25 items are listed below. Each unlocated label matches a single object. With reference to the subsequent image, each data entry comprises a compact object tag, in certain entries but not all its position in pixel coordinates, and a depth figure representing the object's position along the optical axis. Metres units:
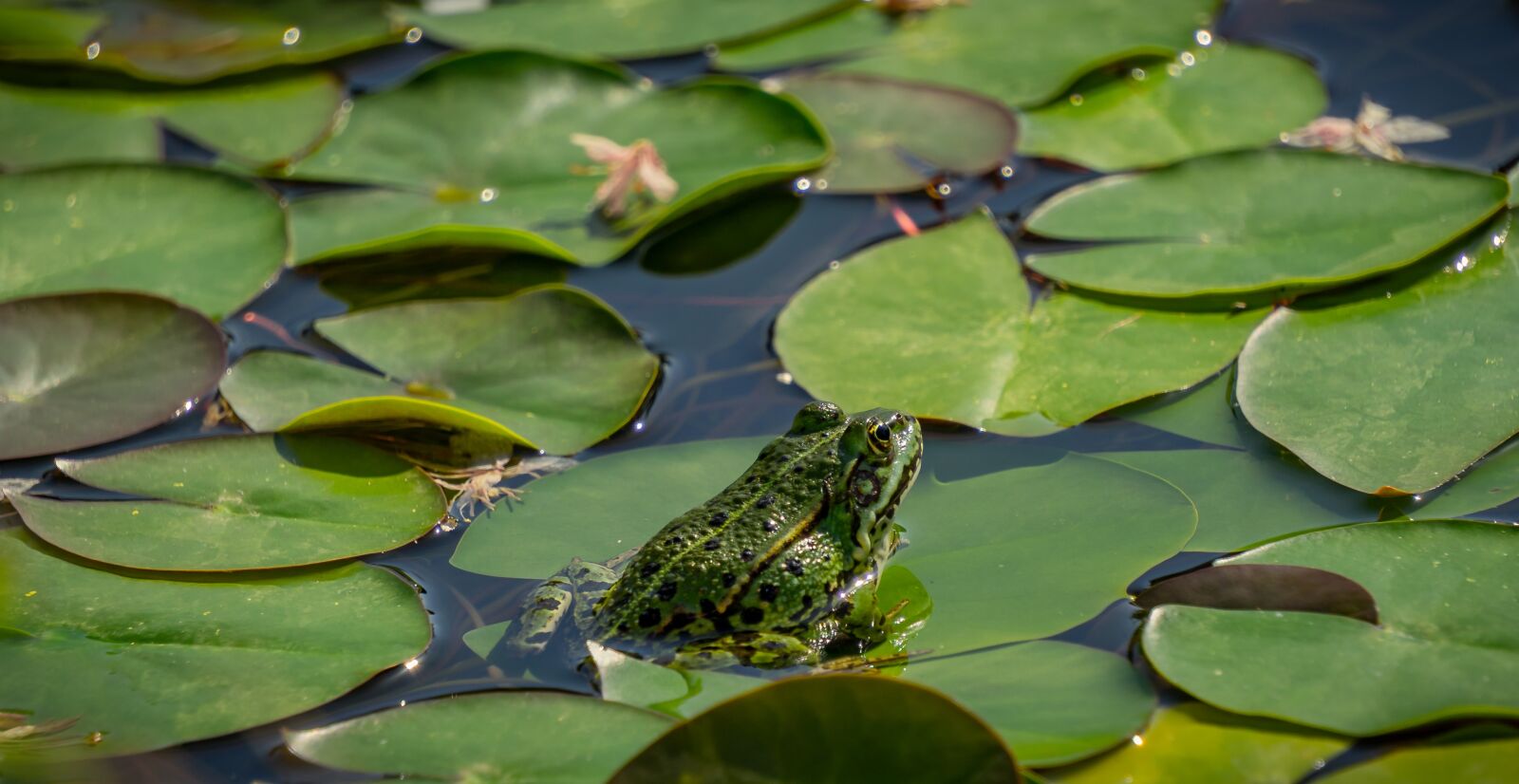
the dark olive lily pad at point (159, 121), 10.87
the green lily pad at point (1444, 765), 5.21
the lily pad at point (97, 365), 8.20
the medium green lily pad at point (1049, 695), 5.50
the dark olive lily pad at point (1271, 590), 5.99
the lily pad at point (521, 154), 9.79
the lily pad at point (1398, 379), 7.01
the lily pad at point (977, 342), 7.92
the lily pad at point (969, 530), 6.43
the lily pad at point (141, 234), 9.42
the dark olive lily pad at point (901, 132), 10.33
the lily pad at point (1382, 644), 5.50
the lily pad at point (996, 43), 11.07
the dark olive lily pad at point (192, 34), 11.93
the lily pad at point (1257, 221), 8.32
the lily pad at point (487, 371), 8.16
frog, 6.71
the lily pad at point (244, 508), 7.16
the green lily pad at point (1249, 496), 6.88
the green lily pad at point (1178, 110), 10.20
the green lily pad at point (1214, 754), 5.39
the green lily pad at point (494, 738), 5.60
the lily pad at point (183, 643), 6.17
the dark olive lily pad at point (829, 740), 5.12
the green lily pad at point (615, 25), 11.87
